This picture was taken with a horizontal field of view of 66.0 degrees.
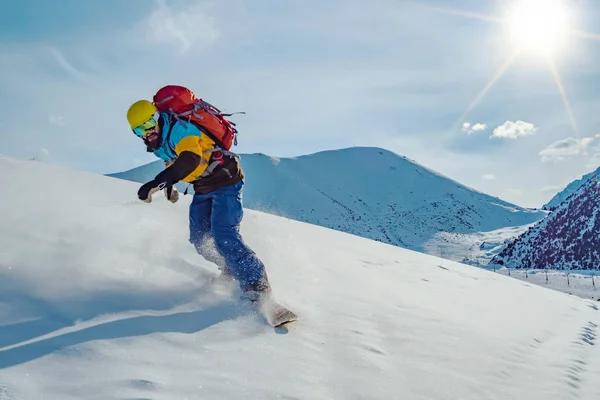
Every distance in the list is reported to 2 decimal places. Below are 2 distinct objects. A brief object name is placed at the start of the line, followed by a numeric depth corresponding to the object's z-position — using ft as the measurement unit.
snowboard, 9.95
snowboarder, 10.78
